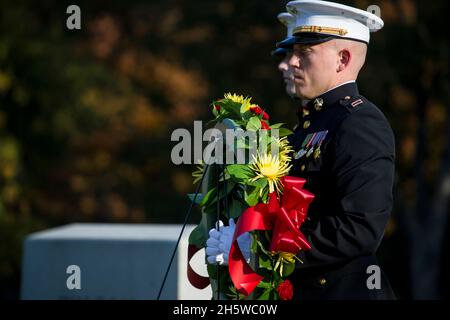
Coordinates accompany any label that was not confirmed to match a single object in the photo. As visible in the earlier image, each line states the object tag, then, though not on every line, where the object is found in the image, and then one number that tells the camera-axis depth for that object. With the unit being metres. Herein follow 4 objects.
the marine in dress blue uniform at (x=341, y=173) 7.23
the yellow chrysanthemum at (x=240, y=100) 7.82
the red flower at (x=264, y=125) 7.63
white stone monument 13.73
